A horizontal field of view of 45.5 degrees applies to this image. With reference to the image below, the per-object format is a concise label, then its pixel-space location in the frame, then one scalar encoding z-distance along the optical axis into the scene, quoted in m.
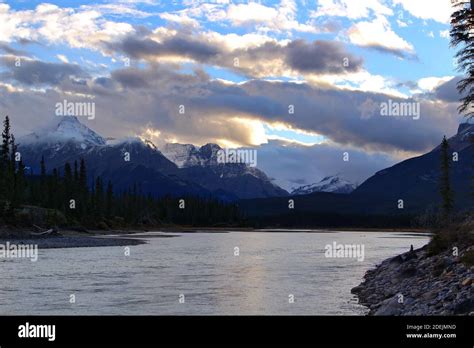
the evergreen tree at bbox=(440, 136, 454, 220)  89.31
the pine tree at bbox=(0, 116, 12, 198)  112.18
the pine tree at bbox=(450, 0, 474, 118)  36.11
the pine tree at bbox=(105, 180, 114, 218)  168.20
